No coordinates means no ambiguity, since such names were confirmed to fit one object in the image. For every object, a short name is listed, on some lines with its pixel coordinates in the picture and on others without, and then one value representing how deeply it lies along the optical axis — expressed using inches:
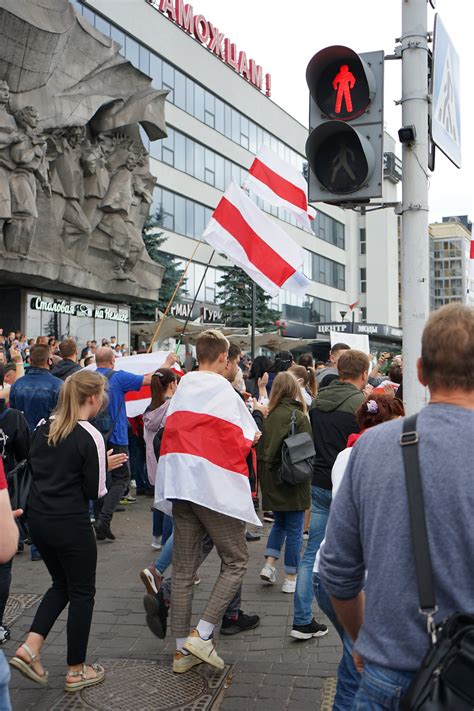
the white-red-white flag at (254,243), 366.6
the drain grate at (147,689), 166.2
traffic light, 187.8
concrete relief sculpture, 781.9
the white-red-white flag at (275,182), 395.9
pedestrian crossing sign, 193.3
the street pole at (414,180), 190.9
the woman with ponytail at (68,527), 174.2
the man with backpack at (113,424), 321.1
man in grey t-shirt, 76.4
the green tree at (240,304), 1427.2
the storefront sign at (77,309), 956.6
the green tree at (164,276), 1309.1
